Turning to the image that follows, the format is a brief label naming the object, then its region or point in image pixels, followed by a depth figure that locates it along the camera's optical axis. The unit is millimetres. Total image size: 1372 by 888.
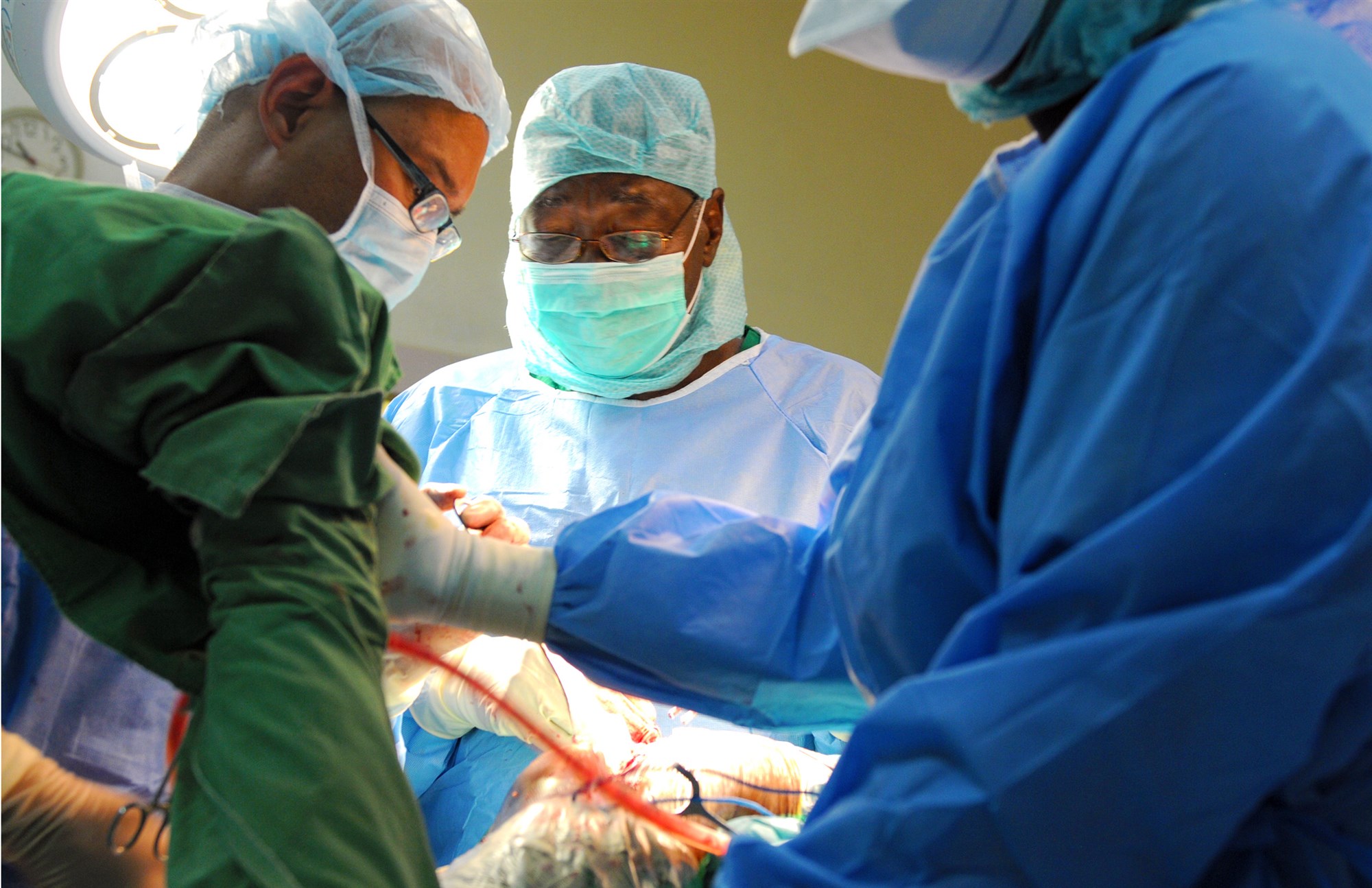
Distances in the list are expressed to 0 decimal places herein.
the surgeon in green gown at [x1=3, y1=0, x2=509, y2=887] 789
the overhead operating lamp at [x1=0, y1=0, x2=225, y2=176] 1764
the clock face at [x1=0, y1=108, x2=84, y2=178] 3076
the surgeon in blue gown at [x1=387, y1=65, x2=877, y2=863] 2266
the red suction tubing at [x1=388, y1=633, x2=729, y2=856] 1256
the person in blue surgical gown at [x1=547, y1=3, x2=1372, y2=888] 745
